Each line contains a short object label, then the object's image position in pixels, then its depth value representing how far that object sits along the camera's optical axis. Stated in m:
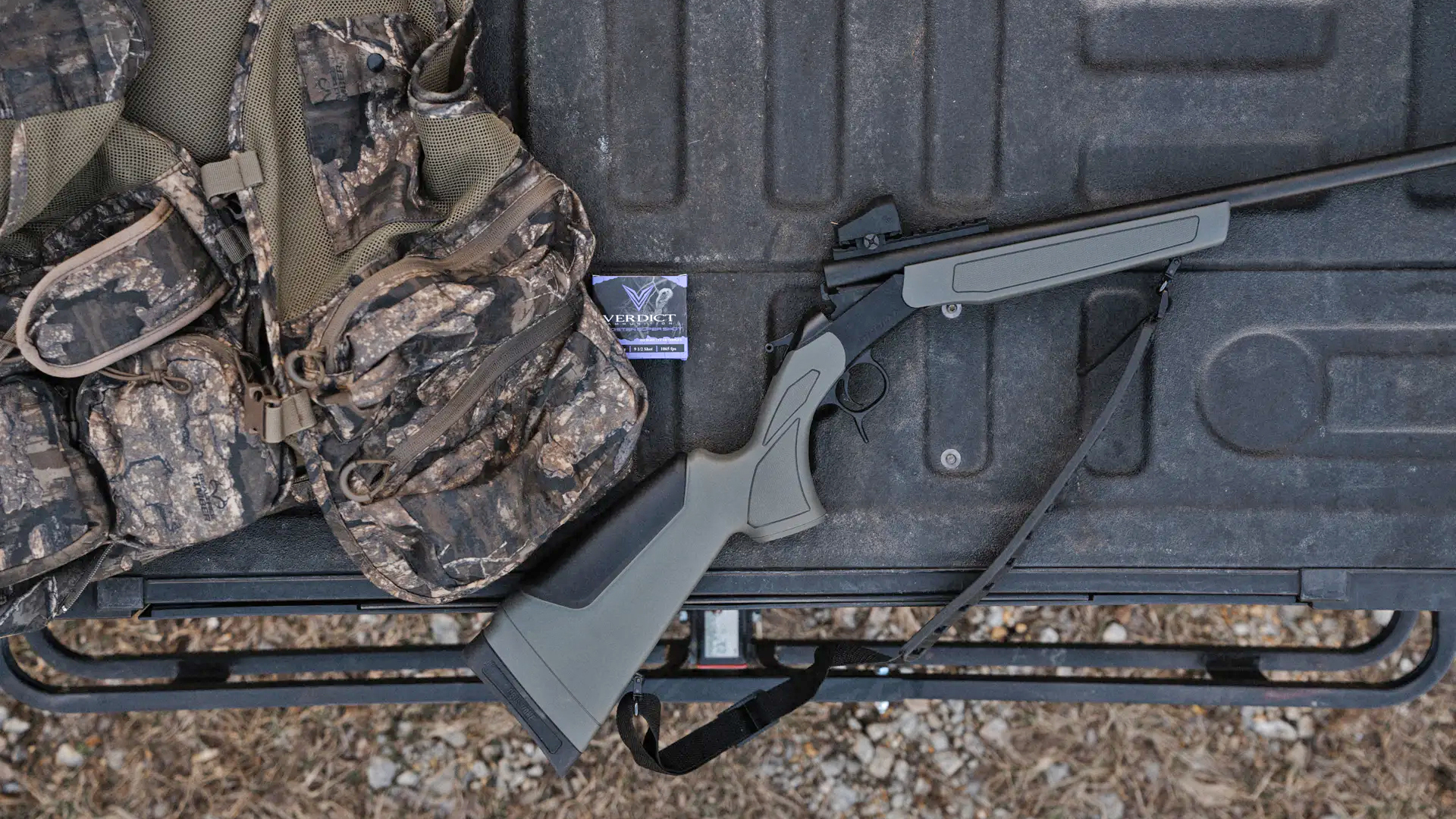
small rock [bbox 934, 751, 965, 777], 2.34
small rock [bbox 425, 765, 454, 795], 2.31
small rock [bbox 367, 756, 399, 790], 2.31
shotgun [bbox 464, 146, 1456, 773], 1.62
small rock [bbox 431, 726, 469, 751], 2.33
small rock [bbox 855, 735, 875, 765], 2.34
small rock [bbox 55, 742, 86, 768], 2.31
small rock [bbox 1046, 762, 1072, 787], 2.33
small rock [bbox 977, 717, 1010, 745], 2.35
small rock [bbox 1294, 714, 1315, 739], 2.35
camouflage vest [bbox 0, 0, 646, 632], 1.42
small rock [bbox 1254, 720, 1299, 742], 2.34
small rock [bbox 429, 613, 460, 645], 2.33
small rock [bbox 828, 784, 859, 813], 2.32
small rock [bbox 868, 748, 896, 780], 2.34
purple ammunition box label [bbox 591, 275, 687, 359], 1.72
